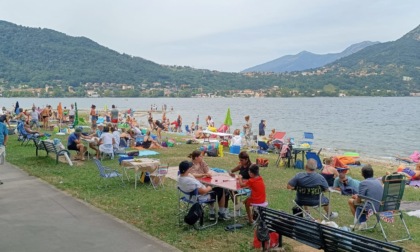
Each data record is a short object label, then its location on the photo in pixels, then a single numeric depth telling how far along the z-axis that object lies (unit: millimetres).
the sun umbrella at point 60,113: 27762
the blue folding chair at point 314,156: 13109
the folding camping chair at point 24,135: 16194
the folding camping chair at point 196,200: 6465
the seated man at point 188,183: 6418
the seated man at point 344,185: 9273
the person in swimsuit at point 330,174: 10180
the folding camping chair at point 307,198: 6410
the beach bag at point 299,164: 14112
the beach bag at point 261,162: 13901
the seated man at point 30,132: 16494
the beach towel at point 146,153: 14106
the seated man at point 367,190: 6625
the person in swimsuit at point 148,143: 17047
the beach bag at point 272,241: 5539
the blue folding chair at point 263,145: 18875
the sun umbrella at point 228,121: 21441
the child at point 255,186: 6320
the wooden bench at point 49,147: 12031
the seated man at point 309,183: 6402
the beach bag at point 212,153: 15898
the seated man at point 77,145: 13169
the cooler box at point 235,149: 17500
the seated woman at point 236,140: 17809
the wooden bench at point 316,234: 4070
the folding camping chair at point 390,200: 6430
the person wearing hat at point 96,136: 13625
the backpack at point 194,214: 6340
